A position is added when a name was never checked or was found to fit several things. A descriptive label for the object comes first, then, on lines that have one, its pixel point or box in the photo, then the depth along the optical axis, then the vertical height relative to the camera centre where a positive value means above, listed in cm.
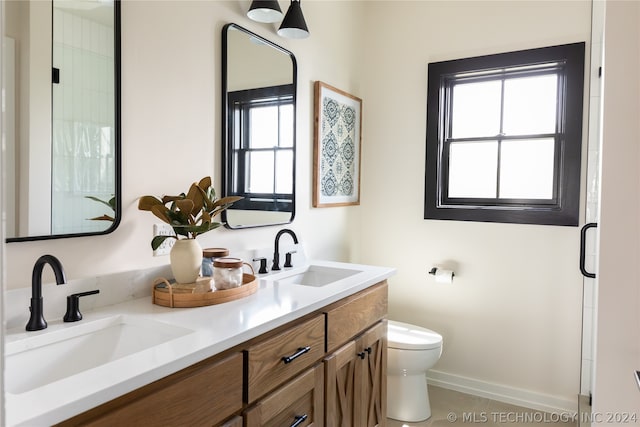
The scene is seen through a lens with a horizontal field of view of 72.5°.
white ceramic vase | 152 -22
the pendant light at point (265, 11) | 196 +85
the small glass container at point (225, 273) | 153 -27
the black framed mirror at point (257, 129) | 197 +34
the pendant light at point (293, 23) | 213 +86
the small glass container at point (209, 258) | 168 -24
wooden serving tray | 143 -33
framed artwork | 263 +34
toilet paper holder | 286 -46
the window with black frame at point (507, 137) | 252 +40
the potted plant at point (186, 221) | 147 -8
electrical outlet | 164 -15
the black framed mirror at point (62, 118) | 122 +23
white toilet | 240 -95
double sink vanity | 86 -42
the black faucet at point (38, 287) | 112 -25
